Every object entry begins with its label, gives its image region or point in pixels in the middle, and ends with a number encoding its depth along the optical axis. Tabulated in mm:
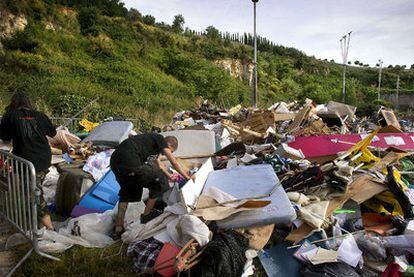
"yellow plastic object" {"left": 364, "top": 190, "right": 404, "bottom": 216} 4656
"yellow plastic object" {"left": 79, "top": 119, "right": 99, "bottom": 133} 10194
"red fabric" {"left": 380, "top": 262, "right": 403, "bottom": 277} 3473
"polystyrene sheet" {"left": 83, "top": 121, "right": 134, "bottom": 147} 7219
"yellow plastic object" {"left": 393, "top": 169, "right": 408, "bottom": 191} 4863
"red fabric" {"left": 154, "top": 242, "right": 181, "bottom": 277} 3348
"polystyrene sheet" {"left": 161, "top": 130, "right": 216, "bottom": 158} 6848
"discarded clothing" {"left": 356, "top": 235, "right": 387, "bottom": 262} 3850
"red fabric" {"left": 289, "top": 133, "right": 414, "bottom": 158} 6762
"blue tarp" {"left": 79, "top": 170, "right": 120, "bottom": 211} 5102
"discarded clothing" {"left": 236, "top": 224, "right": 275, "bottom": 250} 3812
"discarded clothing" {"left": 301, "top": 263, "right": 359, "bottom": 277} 3596
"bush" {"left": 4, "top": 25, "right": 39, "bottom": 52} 20844
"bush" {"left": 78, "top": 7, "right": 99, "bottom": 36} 26608
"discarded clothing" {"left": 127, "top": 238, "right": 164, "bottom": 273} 3594
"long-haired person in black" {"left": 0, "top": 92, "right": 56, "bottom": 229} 4441
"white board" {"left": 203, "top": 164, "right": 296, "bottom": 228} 3889
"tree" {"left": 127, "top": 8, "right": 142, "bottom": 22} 33712
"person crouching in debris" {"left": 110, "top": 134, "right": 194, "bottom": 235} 4414
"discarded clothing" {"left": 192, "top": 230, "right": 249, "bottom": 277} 3314
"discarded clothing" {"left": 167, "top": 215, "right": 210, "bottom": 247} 3498
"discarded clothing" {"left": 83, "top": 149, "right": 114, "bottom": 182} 5902
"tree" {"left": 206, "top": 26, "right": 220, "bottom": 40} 43219
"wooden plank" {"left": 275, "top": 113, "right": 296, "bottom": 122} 10417
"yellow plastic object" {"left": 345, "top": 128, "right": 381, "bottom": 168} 5875
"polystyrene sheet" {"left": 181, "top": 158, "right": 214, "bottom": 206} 4080
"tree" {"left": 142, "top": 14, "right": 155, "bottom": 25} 37572
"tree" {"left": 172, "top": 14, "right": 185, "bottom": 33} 39906
